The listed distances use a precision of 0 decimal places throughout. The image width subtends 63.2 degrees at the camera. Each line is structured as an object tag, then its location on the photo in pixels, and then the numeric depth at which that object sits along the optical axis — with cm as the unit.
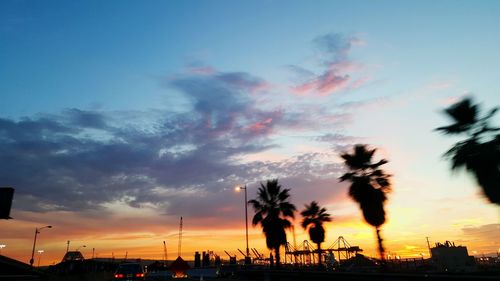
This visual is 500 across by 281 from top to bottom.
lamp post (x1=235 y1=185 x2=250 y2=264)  5687
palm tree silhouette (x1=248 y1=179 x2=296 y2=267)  5212
